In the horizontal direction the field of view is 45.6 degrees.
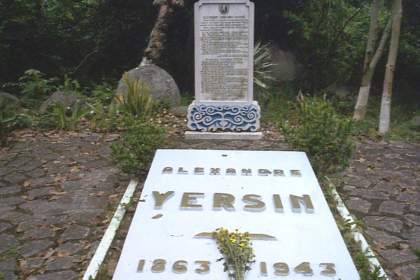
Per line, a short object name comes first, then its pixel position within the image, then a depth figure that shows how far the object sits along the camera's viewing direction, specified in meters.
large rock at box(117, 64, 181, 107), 8.62
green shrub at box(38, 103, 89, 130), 7.55
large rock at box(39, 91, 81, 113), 8.18
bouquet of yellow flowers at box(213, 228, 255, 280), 3.24
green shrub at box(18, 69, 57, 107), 9.08
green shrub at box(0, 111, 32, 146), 6.89
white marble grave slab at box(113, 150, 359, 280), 3.30
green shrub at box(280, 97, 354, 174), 5.20
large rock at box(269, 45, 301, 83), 11.38
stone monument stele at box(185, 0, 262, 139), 6.67
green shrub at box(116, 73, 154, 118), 7.91
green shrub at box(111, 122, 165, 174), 5.17
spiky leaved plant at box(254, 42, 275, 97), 9.98
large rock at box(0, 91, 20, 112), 7.79
